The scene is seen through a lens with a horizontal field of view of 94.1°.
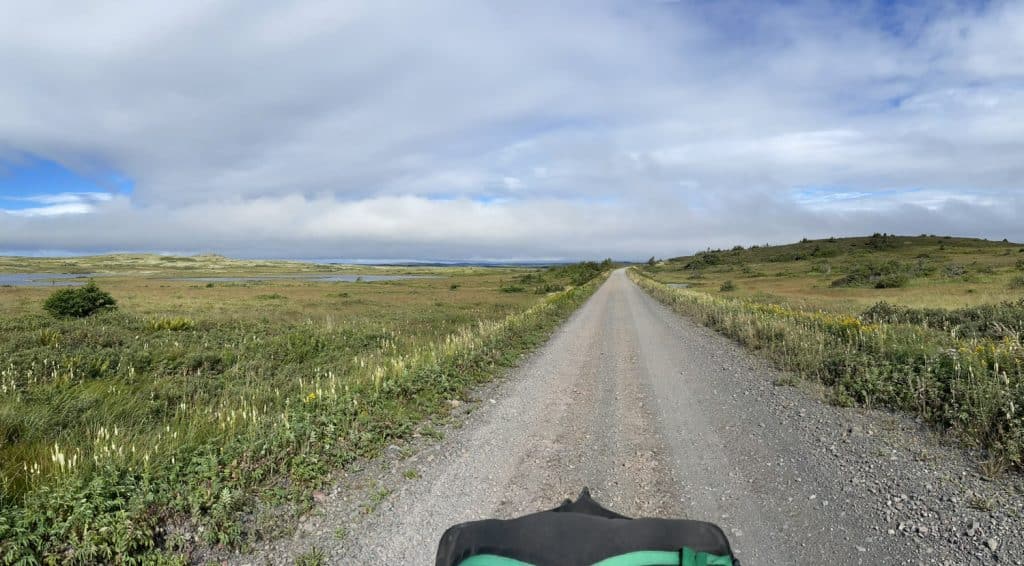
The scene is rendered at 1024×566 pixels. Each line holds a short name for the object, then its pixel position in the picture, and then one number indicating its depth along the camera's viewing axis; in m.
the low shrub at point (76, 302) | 21.06
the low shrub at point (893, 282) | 37.38
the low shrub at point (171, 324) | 17.00
